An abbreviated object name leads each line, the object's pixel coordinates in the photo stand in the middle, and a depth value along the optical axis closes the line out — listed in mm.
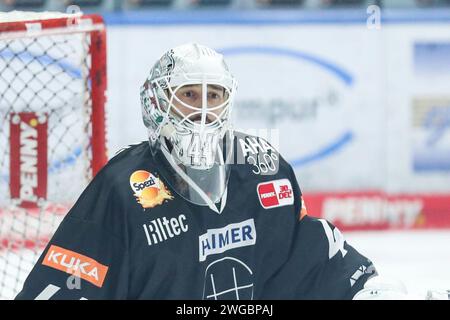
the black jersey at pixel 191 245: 5059
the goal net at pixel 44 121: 6859
